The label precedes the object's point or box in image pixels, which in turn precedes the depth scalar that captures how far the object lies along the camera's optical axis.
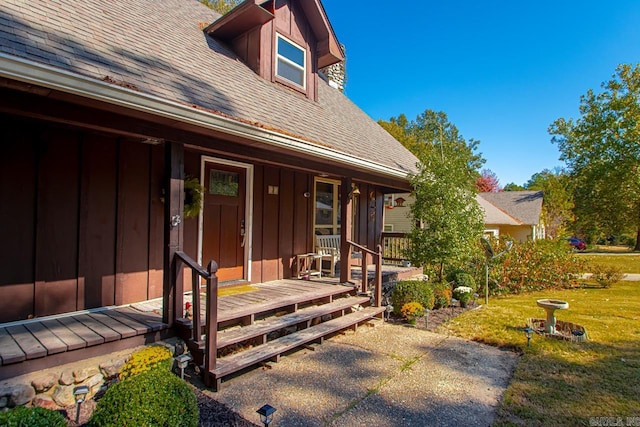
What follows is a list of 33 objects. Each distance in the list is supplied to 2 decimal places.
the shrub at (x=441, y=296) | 7.26
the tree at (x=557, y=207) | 30.63
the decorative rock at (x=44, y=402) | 2.83
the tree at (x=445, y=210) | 7.39
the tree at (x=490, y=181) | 38.28
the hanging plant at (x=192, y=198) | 4.93
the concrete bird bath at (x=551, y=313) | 5.70
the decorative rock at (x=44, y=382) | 2.84
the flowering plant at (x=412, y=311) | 6.16
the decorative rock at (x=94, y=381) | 3.09
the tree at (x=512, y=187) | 65.66
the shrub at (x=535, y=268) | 9.98
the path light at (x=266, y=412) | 2.49
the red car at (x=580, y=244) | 33.81
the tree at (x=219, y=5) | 14.18
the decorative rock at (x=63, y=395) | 2.95
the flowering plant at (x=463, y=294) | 7.71
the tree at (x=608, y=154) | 23.09
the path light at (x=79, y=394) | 2.71
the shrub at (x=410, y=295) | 6.41
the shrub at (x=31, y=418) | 2.02
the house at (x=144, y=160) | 3.21
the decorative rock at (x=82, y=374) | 3.03
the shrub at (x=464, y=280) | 8.27
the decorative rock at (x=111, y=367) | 3.20
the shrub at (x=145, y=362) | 3.22
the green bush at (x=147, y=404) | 2.31
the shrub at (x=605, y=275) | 11.56
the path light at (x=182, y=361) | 3.46
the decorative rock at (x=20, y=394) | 2.69
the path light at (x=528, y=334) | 5.00
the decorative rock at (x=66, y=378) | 2.97
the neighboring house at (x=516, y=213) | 23.84
